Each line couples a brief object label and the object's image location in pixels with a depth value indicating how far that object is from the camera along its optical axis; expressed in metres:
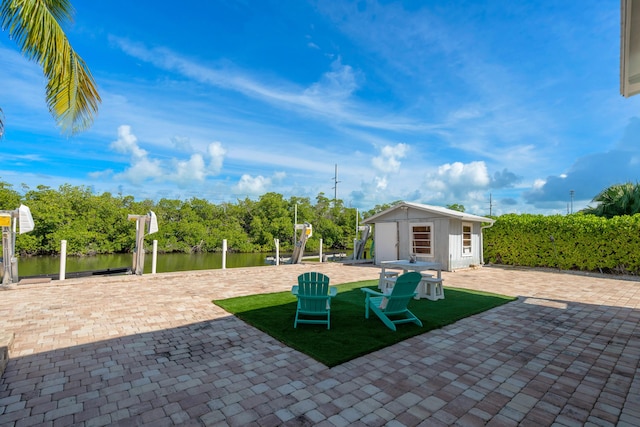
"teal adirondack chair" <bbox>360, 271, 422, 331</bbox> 4.29
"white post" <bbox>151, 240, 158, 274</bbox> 8.73
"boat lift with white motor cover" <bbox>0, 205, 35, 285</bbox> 6.55
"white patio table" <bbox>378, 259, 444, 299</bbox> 6.19
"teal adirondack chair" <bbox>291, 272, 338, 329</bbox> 4.37
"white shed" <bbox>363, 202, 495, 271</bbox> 11.27
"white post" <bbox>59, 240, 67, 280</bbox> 7.48
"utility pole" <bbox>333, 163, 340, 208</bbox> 37.38
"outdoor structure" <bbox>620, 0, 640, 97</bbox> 3.12
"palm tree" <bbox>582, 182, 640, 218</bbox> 12.20
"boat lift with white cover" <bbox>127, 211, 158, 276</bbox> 8.41
